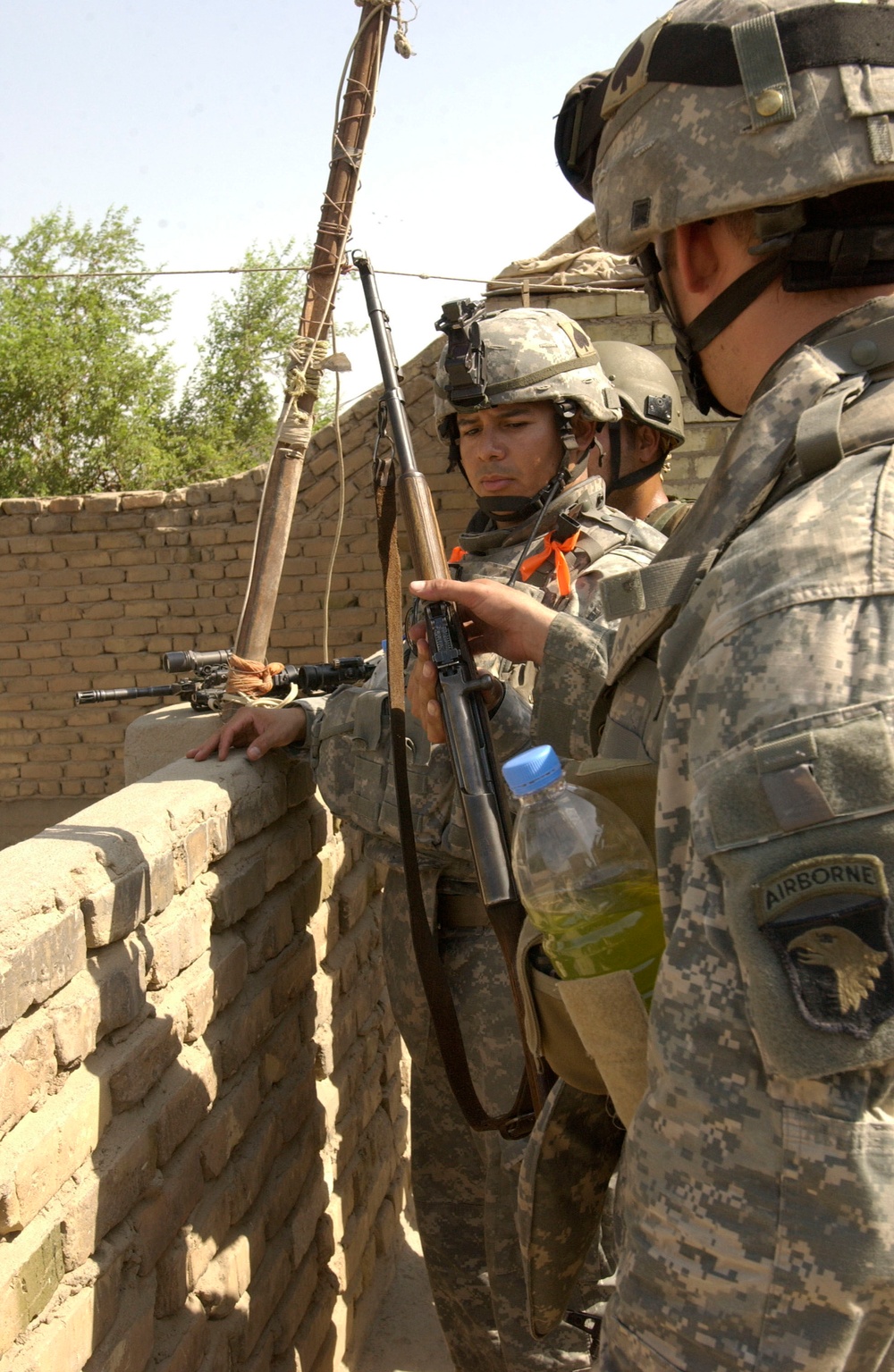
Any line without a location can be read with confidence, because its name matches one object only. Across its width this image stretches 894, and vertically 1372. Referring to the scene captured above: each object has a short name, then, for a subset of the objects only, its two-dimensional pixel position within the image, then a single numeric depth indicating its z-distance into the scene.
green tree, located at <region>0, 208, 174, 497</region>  15.74
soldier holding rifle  2.28
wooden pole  3.88
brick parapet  1.42
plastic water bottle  1.04
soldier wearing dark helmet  3.18
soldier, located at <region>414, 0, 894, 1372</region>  0.76
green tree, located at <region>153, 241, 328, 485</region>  18.38
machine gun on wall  2.93
